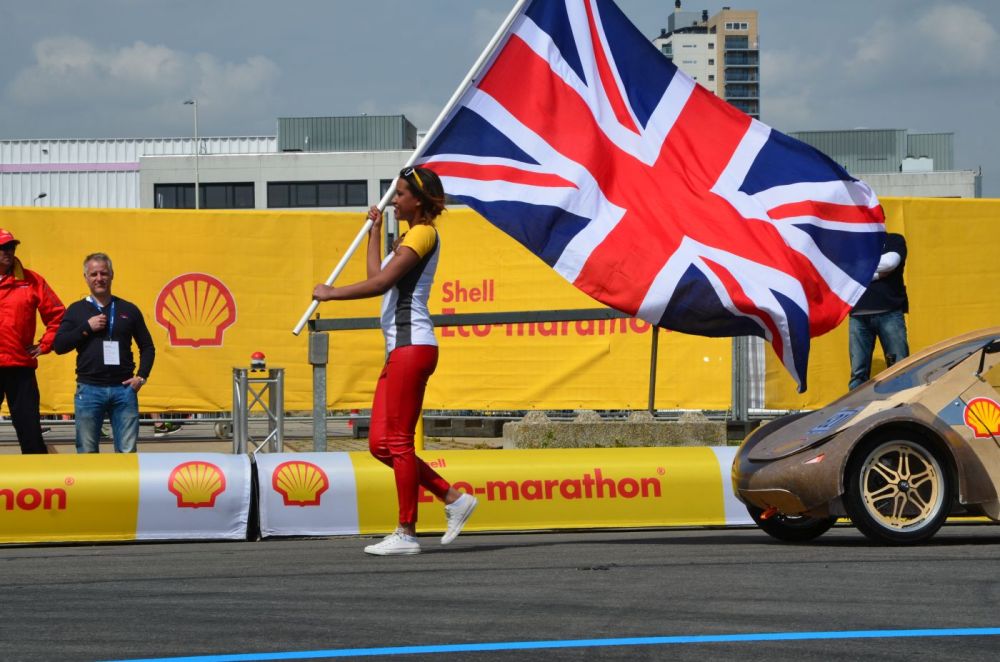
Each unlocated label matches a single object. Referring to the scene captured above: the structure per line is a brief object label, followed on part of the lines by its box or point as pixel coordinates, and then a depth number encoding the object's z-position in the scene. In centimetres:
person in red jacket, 1959
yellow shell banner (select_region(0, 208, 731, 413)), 3203
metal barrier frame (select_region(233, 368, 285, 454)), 2377
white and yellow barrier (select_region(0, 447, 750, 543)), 1689
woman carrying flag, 1473
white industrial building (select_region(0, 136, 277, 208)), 15700
